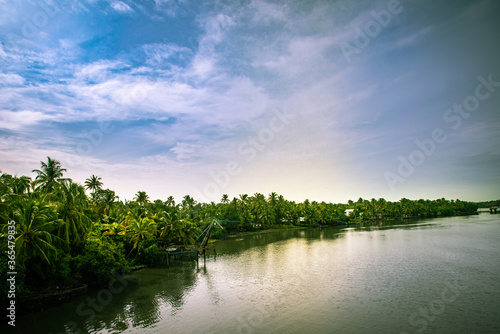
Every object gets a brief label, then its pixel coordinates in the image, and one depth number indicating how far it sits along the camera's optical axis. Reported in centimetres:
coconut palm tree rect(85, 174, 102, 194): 6619
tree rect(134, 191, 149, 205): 8062
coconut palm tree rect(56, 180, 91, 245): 2916
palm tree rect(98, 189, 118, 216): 5600
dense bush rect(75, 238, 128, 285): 2956
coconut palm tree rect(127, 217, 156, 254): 4025
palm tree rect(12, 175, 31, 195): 2946
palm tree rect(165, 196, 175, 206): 10241
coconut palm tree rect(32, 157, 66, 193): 4138
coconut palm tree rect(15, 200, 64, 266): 2304
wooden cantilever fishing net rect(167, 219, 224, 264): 4334
